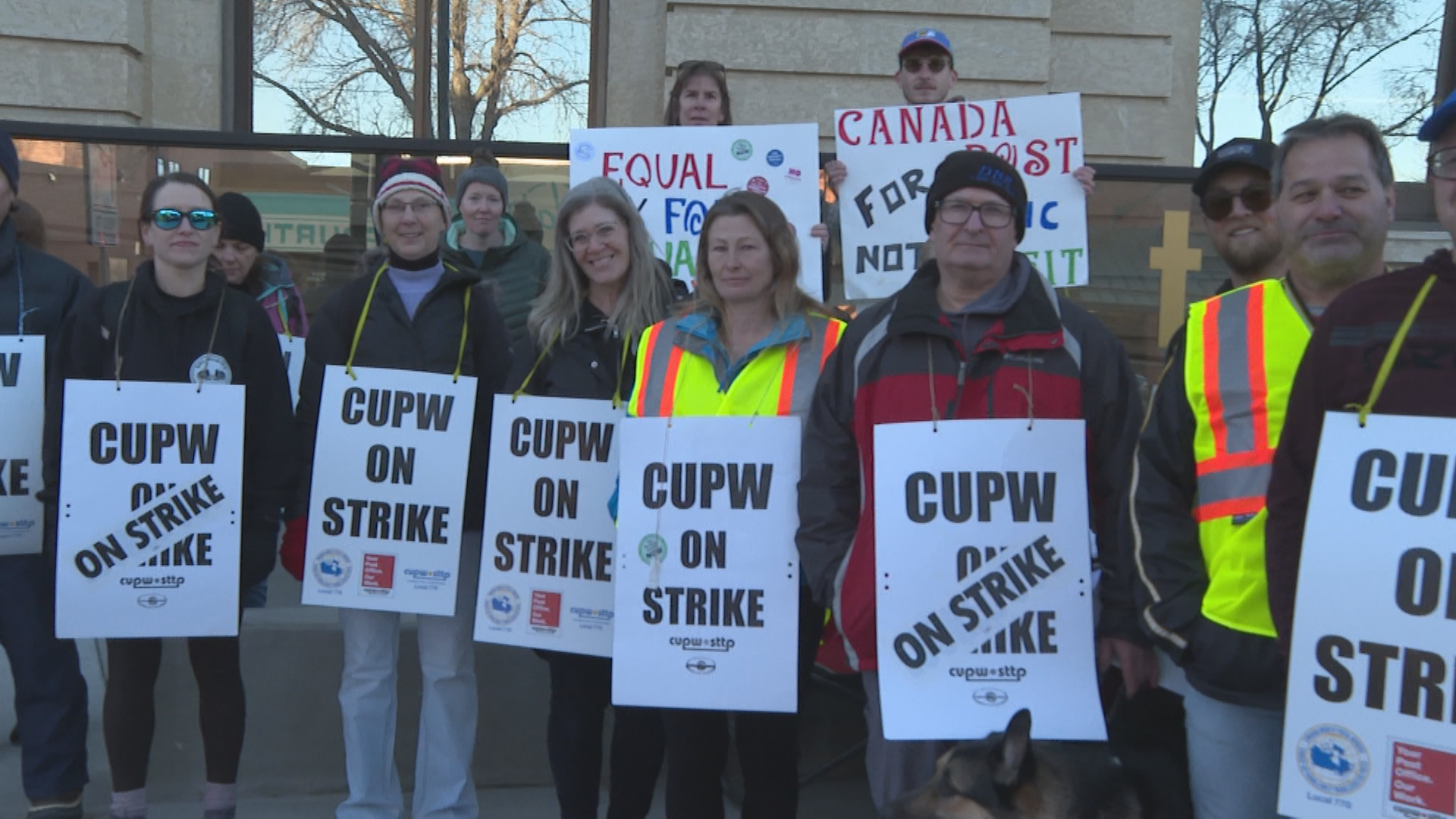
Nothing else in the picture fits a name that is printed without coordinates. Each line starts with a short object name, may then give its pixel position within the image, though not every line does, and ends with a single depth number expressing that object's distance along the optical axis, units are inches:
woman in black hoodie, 161.2
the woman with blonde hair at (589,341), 154.7
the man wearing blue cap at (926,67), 214.5
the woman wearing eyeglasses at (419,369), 165.3
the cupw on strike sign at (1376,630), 85.3
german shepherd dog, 110.5
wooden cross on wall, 244.2
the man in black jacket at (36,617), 169.2
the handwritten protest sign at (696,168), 206.8
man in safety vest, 100.0
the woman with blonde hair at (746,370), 140.4
